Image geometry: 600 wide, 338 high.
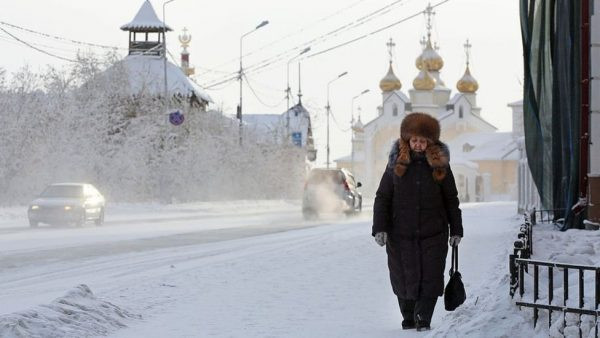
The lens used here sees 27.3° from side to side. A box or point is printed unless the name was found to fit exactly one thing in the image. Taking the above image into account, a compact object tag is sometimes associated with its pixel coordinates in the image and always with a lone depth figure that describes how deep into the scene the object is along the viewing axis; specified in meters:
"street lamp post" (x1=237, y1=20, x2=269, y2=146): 66.19
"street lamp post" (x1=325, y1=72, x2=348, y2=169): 90.50
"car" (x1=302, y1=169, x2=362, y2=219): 40.91
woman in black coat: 10.48
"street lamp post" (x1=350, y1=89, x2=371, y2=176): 102.06
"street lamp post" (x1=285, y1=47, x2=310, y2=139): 83.31
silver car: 35.06
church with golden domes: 119.62
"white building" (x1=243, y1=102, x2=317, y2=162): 86.71
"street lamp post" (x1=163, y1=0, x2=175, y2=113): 53.95
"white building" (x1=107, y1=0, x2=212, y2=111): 80.88
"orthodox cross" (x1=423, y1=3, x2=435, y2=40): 133.27
